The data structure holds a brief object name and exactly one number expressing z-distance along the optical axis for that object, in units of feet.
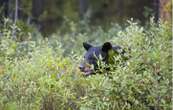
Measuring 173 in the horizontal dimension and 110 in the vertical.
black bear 53.11
